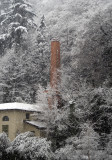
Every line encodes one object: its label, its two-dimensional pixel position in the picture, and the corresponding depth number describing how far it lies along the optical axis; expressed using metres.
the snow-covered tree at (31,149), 15.52
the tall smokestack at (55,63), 29.24
